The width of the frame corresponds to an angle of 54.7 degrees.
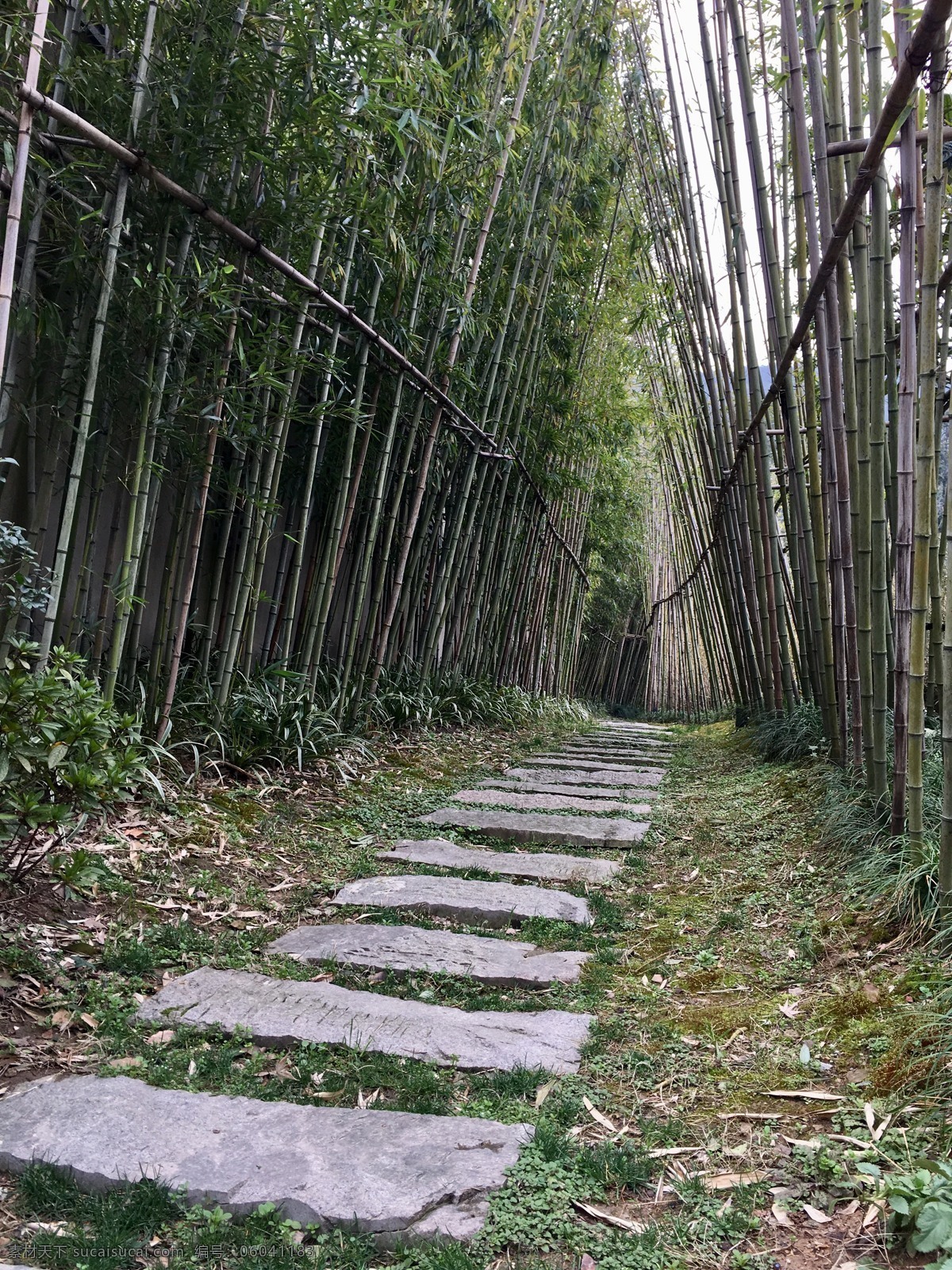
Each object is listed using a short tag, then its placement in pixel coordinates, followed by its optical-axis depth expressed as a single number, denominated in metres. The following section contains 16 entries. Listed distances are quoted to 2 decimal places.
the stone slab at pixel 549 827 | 3.05
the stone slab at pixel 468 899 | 2.27
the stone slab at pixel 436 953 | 1.93
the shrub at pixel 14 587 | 1.74
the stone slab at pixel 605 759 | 5.07
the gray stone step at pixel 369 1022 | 1.58
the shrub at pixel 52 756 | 1.60
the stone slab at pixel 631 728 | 8.03
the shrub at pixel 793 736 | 3.75
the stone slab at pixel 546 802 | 3.52
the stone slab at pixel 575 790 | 3.91
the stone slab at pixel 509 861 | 2.63
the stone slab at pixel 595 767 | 4.71
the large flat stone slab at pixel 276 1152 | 1.14
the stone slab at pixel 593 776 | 4.26
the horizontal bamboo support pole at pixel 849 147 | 2.22
